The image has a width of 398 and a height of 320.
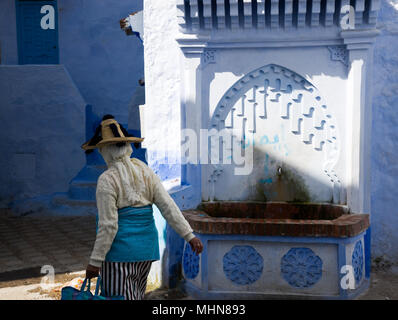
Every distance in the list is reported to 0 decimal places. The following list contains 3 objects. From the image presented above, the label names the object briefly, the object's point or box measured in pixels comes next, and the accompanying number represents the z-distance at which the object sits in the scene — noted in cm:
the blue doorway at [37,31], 1037
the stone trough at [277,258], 436
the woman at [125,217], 294
